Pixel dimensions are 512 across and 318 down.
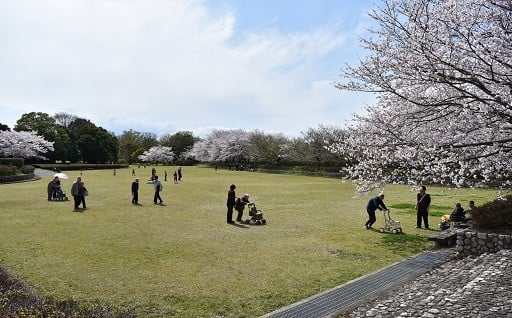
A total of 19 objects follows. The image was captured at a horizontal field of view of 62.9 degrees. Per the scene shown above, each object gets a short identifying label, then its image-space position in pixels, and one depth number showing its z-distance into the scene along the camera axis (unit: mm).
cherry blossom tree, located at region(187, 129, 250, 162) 78750
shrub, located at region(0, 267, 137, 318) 4953
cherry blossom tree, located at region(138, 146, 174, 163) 90312
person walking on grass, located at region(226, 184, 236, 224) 15805
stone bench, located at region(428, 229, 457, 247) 11656
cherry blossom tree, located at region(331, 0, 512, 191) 7738
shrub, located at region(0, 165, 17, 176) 36125
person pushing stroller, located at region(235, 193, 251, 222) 16188
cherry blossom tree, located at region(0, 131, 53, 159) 58594
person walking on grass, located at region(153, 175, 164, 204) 21375
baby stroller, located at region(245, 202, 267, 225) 15531
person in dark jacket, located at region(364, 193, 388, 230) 14664
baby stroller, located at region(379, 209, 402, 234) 14008
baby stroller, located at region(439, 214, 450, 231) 14258
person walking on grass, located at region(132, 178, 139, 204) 21078
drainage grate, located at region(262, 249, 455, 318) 6914
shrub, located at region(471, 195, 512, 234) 10523
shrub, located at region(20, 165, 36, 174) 42206
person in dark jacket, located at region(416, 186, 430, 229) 14758
